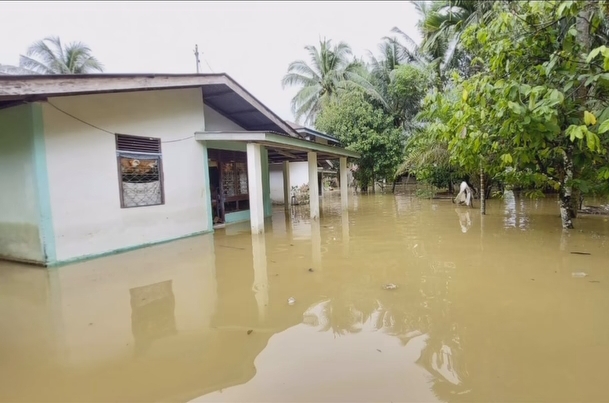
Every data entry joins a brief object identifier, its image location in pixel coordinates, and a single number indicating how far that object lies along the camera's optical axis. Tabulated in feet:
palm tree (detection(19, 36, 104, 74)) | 83.92
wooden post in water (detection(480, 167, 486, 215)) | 34.95
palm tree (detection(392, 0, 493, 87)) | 46.75
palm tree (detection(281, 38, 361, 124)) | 74.20
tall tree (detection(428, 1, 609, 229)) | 15.01
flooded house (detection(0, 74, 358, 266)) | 19.06
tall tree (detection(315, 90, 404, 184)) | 62.80
